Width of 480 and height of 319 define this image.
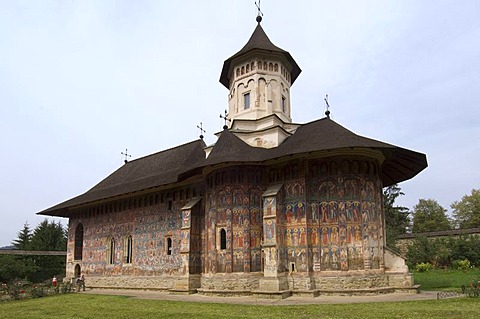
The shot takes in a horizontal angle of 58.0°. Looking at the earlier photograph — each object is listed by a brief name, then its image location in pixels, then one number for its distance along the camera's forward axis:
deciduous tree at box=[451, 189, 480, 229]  45.19
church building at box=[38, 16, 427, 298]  16.08
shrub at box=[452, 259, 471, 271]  25.42
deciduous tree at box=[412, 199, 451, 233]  46.81
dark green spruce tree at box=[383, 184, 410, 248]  45.06
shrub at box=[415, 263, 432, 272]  26.38
